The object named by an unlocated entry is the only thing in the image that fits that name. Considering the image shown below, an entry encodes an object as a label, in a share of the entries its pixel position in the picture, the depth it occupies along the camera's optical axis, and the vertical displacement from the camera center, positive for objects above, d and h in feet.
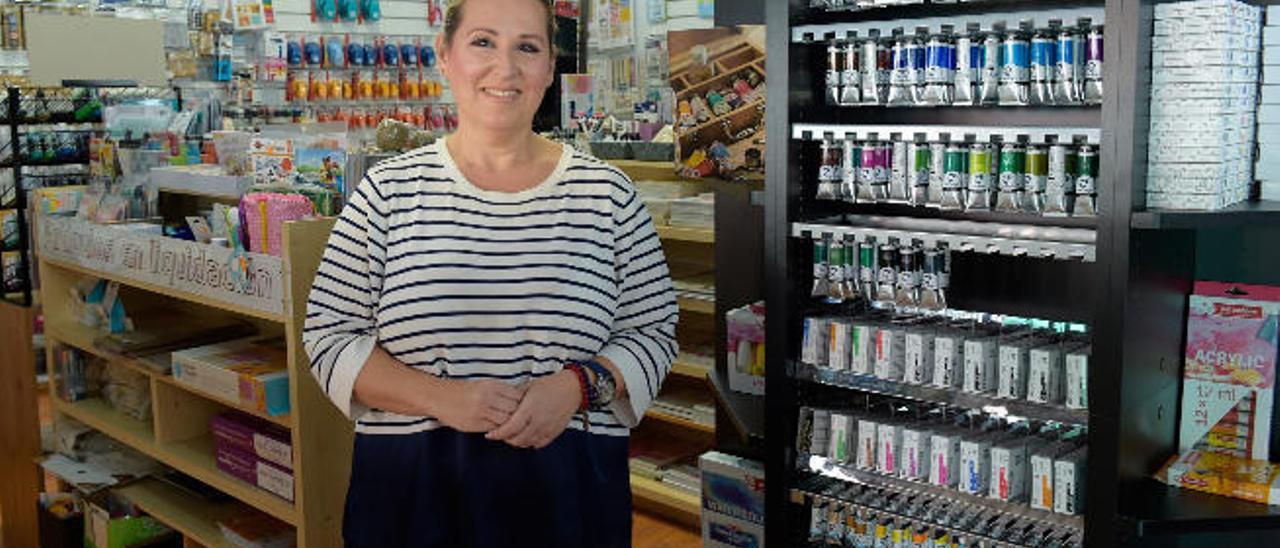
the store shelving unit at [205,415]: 9.50 -2.57
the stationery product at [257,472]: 10.12 -2.96
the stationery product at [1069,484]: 7.91 -2.39
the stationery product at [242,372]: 9.81 -1.99
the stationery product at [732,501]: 10.35 -3.30
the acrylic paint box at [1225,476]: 7.58 -2.30
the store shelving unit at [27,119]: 15.52 +0.50
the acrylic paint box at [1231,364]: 7.88 -1.59
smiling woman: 5.69 -0.88
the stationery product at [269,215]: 9.61 -0.56
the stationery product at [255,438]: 10.16 -2.64
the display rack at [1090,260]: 7.14 -0.88
